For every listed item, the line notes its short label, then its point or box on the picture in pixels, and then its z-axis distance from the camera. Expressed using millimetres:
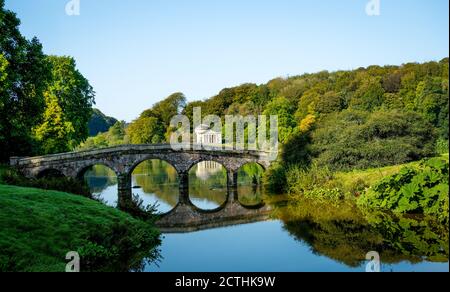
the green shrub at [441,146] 26117
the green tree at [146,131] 79812
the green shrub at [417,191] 17500
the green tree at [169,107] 86438
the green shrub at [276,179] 29488
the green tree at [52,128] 36875
